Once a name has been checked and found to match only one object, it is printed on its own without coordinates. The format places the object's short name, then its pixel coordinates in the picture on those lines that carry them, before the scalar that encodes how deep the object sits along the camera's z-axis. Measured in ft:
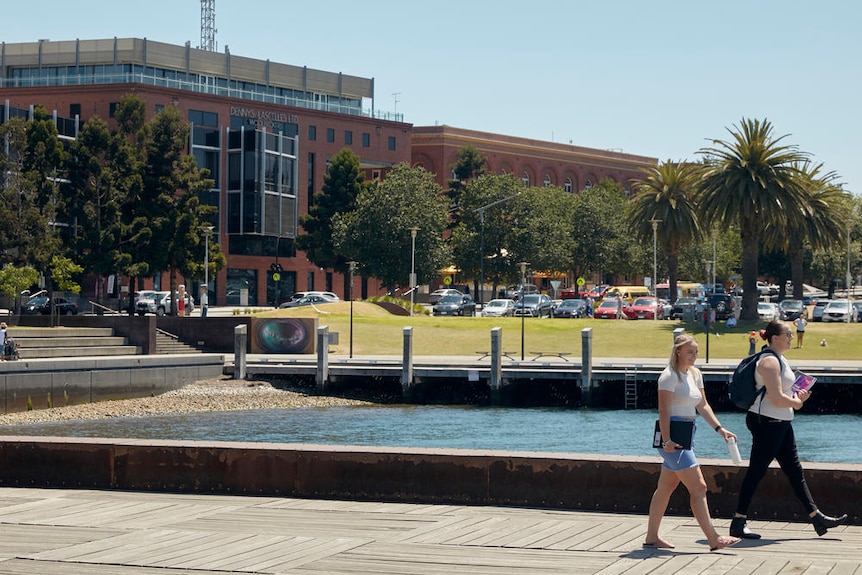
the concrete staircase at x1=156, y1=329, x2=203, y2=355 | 189.16
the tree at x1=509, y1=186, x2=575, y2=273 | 343.26
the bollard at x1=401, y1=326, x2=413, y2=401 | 161.83
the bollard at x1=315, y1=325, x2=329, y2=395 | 164.14
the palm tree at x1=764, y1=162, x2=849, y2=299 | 250.57
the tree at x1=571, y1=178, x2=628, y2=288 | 376.89
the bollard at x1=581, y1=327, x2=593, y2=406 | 157.07
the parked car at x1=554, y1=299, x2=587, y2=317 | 272.51
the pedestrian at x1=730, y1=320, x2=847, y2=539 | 36.66
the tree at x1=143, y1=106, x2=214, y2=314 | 242.58
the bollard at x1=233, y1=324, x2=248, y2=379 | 166.30
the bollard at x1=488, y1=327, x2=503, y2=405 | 161.68
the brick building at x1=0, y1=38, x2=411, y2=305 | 339.98
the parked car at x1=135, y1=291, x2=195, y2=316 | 262.06
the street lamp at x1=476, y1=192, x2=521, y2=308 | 329.52
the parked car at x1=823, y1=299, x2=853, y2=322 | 265.40
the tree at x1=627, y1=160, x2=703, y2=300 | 288.51
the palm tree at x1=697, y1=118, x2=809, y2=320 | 227.81
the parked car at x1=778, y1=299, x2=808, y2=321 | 276.62
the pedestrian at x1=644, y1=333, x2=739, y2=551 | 35.68
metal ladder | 157.69
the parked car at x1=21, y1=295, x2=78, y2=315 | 251.19
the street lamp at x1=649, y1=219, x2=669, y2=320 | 280.31
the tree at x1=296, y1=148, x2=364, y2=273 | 347.36
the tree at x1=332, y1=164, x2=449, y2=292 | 317.22
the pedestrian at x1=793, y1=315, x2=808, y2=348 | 205.05
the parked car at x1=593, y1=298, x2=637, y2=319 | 268.21
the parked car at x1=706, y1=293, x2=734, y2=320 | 246.88
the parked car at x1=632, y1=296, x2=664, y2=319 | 266.57
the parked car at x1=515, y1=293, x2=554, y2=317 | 287.07
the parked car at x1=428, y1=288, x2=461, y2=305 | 341.43
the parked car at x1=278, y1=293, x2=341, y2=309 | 286.66
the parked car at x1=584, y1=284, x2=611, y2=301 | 349.00
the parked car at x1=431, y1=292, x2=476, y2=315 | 286.05
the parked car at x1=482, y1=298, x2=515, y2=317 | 282.05
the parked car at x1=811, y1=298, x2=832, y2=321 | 271.63
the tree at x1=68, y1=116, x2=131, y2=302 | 232.53
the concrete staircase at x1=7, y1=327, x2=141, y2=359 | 164.14
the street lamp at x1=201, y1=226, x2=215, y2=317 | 241.76
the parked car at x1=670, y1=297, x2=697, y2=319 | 256.93
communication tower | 418.51
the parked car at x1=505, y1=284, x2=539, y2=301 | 334.52
